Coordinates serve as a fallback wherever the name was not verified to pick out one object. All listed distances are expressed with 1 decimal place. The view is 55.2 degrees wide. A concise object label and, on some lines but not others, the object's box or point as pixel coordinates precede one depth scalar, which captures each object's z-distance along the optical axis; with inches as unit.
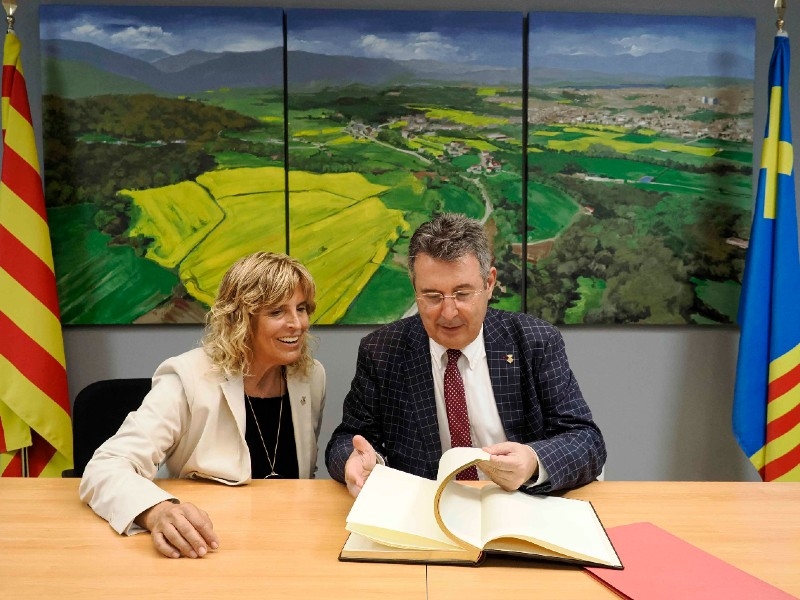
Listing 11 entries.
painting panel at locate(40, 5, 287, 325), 118.6
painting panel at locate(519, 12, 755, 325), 121.9
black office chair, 94.0
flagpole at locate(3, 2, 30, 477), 111.0
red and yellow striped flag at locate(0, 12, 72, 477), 112.0
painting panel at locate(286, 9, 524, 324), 120.1
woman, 74.0
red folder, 50.1
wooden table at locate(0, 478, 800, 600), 51.7
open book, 54.6
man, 76.2
